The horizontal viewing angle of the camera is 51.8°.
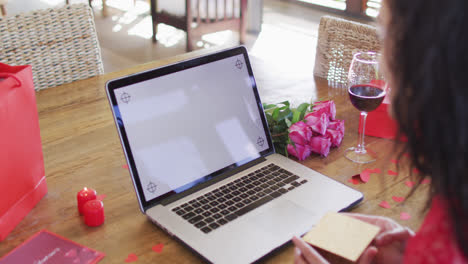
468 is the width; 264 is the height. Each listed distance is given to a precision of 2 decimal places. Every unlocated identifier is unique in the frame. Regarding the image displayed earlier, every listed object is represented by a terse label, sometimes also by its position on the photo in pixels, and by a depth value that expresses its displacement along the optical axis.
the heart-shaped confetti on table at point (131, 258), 0.80
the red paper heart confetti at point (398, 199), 0.99
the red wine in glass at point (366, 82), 1.06
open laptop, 0.85
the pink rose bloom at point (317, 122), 1.12
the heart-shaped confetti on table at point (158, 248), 0.82
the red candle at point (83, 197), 0.91
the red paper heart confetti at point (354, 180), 1.04
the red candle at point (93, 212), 0.87
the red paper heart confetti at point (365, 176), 1.05
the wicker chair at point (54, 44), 1.35
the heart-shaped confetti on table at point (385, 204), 0.97
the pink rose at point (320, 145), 1.12
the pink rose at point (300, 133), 1.09
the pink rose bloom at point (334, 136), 1.15
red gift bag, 0.84
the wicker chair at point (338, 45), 1.52
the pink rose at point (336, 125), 1.17
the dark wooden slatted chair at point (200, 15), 4.11
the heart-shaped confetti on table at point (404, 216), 0.93
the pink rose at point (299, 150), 1.10
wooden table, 0.84
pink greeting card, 0.79
